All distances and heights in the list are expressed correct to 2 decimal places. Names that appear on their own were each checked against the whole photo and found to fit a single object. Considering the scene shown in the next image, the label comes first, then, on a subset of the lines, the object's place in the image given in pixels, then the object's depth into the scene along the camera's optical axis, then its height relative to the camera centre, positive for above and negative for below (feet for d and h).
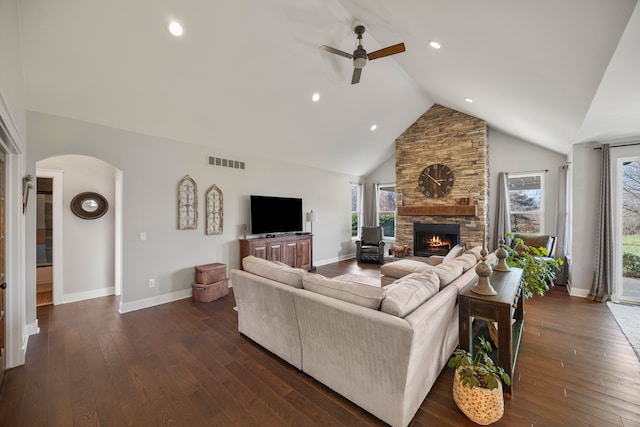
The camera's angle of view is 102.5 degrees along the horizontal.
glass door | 12.71 -0.91
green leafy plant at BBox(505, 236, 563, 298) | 9.21 -2.14
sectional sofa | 5.22 -2.78
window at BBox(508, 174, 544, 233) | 18.40 +0.71
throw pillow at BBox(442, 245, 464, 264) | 12.37 -2.04
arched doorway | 12.87 -1.12
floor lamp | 20.36 -0.32
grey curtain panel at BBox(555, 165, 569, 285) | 16.86 -0.24
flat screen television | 16.87 -0.07
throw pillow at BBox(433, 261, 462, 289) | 7.50 -1.83
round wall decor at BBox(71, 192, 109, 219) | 13.61 +0.50
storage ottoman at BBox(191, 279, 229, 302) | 13.29 -4.09
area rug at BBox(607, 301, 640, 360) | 9.17 -4.56
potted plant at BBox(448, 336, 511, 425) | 5.48 -3.87
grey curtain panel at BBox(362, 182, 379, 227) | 26.66 +0.69
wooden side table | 6.25 -2.55
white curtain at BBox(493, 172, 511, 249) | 18.92 +0.13
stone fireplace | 18.97 +3.35
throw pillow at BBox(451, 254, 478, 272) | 9.15 -1.83
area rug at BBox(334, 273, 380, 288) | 17.07 -4.54
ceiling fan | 10.02 +6.50
